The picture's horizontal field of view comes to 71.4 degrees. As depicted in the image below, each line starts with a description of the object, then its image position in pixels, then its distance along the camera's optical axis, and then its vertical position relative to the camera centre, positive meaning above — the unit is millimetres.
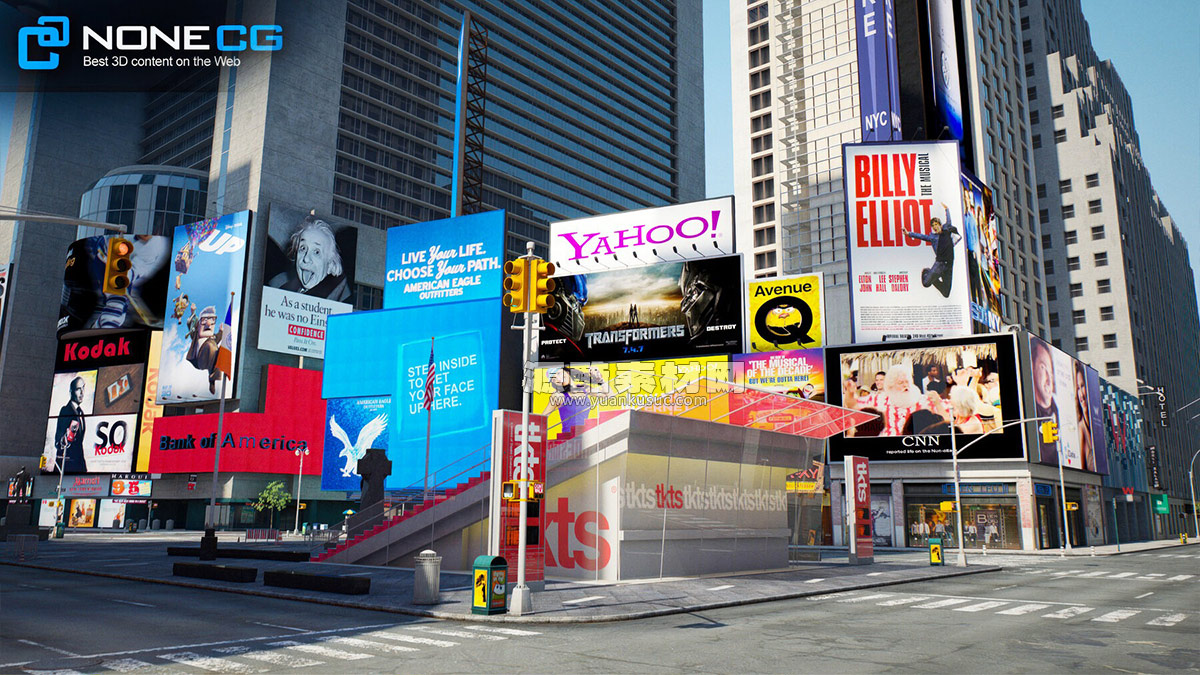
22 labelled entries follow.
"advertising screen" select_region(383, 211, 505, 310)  57281 +16301
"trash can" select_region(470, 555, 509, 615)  18484 -2014
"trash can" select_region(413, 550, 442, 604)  20328 -2080
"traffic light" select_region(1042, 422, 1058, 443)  43825 +3673
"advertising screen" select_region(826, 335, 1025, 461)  54750 +6945
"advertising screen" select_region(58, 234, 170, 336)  89688 +21547
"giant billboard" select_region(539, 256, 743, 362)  49406 +11328
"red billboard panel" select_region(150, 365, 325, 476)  79812 +5608
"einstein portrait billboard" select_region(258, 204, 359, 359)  88250 +23153
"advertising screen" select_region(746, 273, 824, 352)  61000 +13548
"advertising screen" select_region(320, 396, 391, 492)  71250 +5649
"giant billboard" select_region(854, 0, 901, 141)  69812 +35924
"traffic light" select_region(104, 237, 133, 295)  15938 +4324
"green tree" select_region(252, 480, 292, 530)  78250 -399
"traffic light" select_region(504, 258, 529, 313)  18484 +4591
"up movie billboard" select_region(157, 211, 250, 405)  83938 +18591
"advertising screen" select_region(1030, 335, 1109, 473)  58156 +7286
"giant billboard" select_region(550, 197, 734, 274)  52000 +16569
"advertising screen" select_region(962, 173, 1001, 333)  59688 +18227
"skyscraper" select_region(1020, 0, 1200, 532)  104188 +34285
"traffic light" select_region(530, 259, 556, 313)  18297 +4530
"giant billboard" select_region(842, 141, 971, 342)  58406 +17964
